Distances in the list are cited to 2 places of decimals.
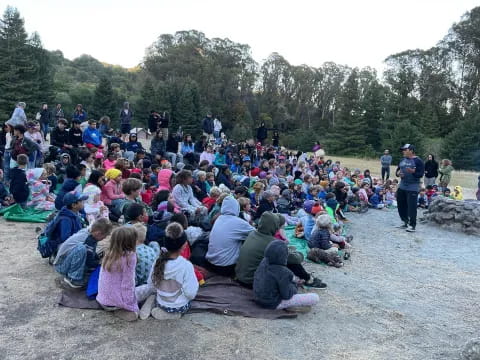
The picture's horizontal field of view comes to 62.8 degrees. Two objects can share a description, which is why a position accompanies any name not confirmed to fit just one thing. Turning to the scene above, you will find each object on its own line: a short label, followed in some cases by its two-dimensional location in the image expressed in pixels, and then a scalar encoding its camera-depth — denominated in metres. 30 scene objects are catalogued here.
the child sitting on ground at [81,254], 4.33
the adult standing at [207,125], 19.52
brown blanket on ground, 4.27
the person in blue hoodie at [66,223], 4.80
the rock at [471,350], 3.29
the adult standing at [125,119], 14.54
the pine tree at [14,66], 27.97
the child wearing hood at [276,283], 4.23
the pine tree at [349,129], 40.81
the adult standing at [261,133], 20.03
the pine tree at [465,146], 31.48
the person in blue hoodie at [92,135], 10.95
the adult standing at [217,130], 20.91
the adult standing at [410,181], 8.98
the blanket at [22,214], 7.12
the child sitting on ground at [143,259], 4.34
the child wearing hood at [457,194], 14.25
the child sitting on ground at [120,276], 3.79
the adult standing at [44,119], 16.22
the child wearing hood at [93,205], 6.14
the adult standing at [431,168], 15.16
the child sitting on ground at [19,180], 7.39
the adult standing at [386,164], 18.33
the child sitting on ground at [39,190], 7.85
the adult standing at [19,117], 10.48
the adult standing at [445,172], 15.96
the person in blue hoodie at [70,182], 5.69
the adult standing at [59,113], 15.36
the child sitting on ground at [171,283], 4.01
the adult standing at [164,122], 14.46
